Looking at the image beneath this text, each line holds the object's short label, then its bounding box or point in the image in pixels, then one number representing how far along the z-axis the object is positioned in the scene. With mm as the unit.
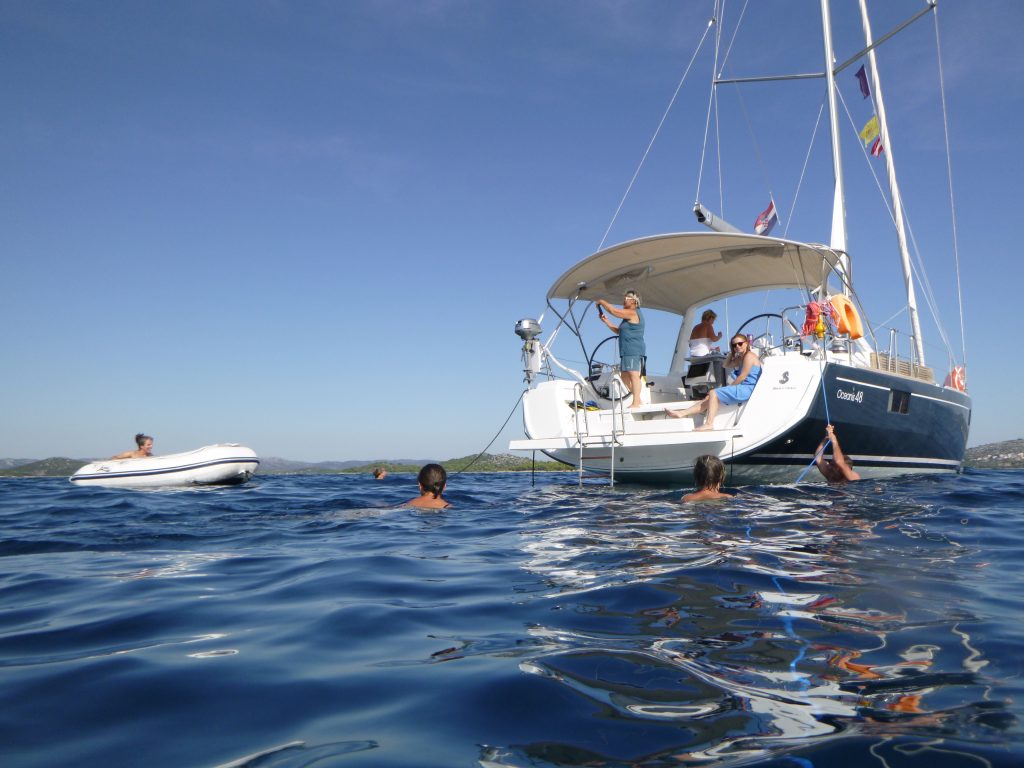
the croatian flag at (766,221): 12188
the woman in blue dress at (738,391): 8336
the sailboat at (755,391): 8078
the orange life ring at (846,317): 8547
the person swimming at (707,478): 6418
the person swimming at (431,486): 6973
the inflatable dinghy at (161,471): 12328
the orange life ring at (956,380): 11766
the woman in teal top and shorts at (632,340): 9203
